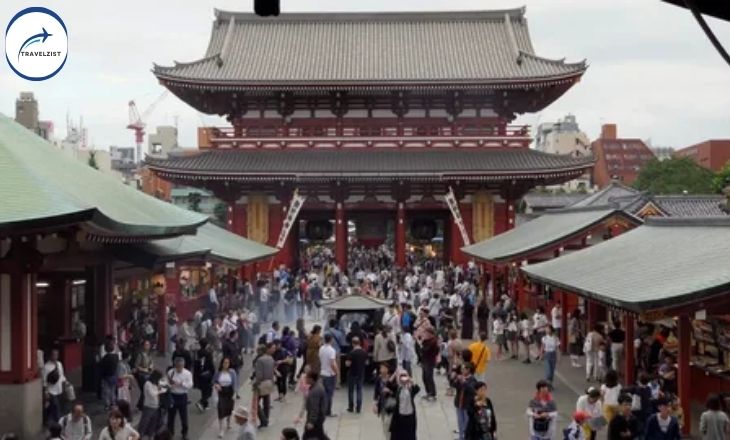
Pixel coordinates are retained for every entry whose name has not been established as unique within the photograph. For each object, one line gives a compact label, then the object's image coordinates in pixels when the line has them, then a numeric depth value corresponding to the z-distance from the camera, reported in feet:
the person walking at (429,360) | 59.16
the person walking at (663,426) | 37.76
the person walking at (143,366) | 53.04
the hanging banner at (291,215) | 140.67
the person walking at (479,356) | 51.71
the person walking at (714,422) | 37.55
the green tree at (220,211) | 293.53
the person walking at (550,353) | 62.34
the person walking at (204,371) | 56.85
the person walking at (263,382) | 51.96
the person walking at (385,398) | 42.75
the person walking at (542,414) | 39.78
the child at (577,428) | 38.52
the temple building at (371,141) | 142.20
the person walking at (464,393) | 42.20
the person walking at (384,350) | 58.44
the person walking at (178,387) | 48.16
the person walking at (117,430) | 35.53
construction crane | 589.53
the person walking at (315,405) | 40.42
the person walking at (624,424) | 35.01
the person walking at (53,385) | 49.55
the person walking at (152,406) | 45.93
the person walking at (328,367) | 54.75
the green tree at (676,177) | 251.60
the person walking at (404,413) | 41.75
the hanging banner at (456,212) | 142.82
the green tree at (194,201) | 264.85
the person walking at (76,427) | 38.42
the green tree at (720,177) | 201.31
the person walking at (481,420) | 39.27
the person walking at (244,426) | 35.99
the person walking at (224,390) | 49.93
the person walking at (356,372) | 55.72
